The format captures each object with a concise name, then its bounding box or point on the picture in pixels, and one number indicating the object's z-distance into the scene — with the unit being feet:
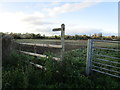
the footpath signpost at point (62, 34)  10.11
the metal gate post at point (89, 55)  10.63
